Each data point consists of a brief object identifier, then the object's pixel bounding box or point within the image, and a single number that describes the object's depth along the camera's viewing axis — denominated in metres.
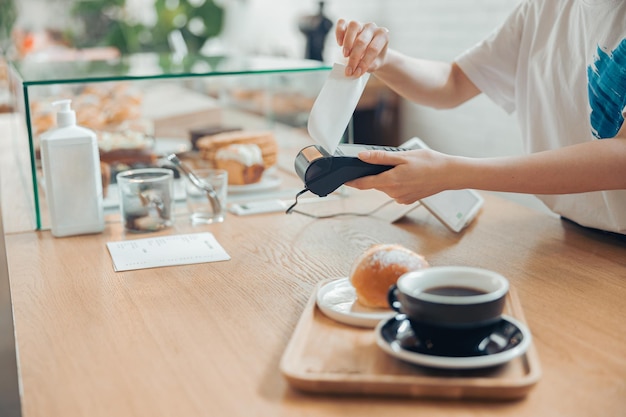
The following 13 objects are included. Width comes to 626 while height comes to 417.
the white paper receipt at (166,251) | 1.28
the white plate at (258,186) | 1.73
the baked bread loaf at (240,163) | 1.74
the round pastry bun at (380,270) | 0.99
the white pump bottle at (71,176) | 1.41
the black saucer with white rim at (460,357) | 0.79
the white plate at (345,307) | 0.96
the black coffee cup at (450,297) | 0.78
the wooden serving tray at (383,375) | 0.79
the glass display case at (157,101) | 1.63
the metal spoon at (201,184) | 1.54
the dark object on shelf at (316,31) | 3.57
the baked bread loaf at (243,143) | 1.79
